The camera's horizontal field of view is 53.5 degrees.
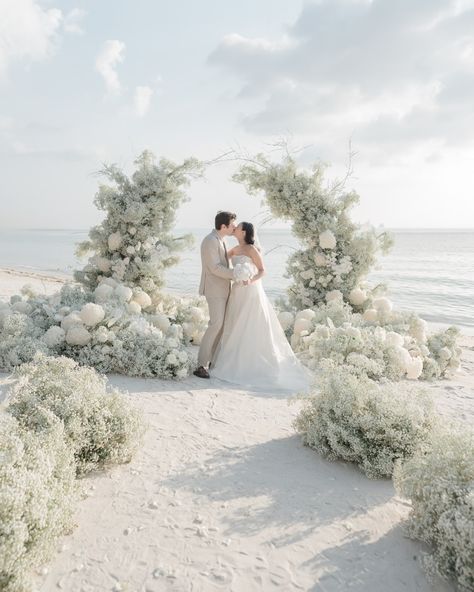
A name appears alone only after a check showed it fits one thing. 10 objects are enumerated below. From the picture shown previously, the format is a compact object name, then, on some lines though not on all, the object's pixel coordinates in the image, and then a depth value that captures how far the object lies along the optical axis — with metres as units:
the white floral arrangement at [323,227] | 8.97
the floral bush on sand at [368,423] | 3.85
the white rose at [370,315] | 8.36
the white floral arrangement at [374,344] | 6.81
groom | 6.48
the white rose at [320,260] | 9.01
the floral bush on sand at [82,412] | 3.56
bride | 6.67
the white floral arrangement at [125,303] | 6.29
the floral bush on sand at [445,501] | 2.49
